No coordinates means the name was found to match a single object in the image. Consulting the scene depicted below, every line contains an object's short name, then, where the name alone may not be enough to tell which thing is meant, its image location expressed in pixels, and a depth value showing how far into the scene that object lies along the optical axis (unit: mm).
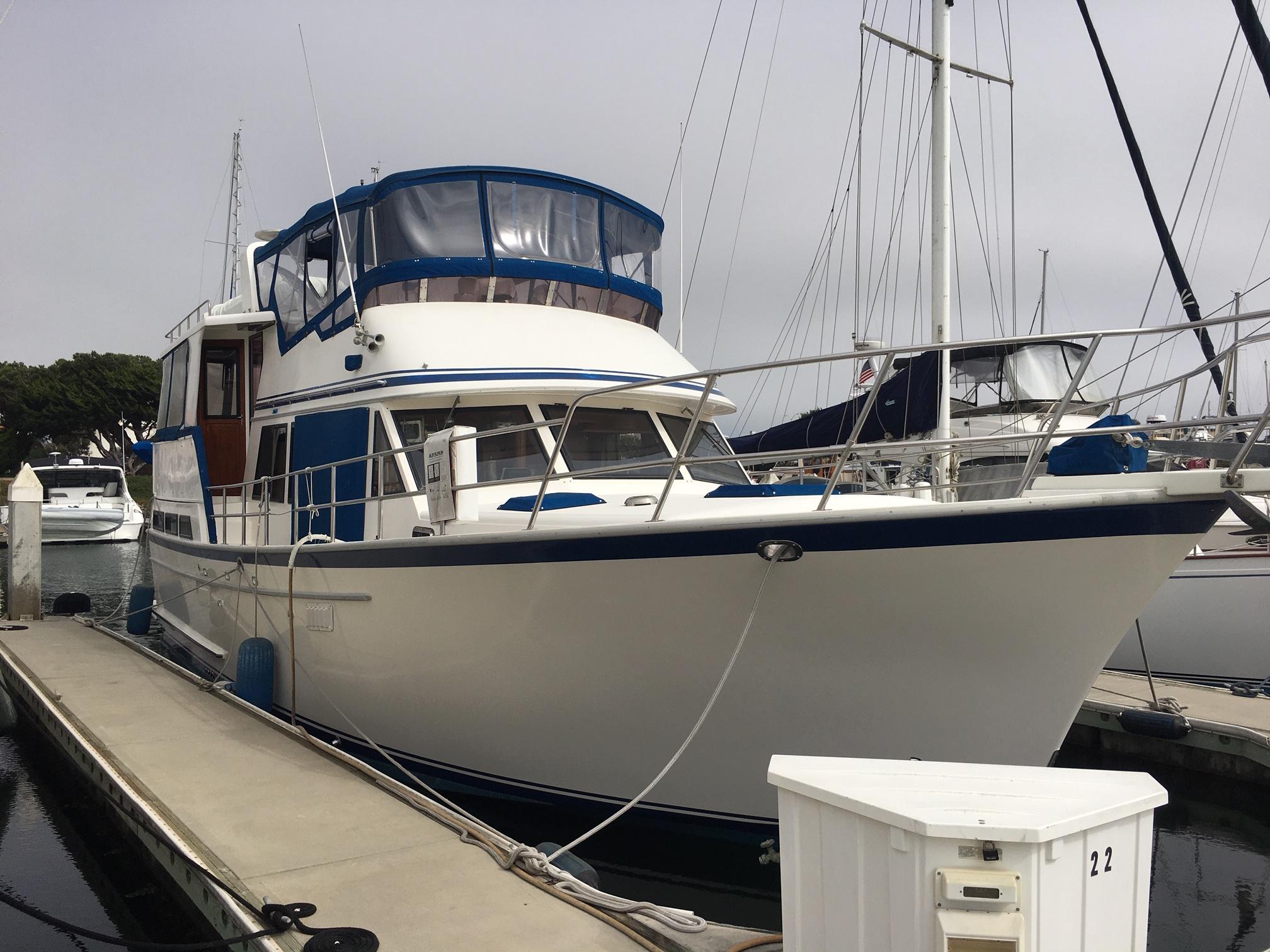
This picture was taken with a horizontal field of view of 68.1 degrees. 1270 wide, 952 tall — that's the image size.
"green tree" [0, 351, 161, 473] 45000
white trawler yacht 4062
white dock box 2426
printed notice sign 5309
